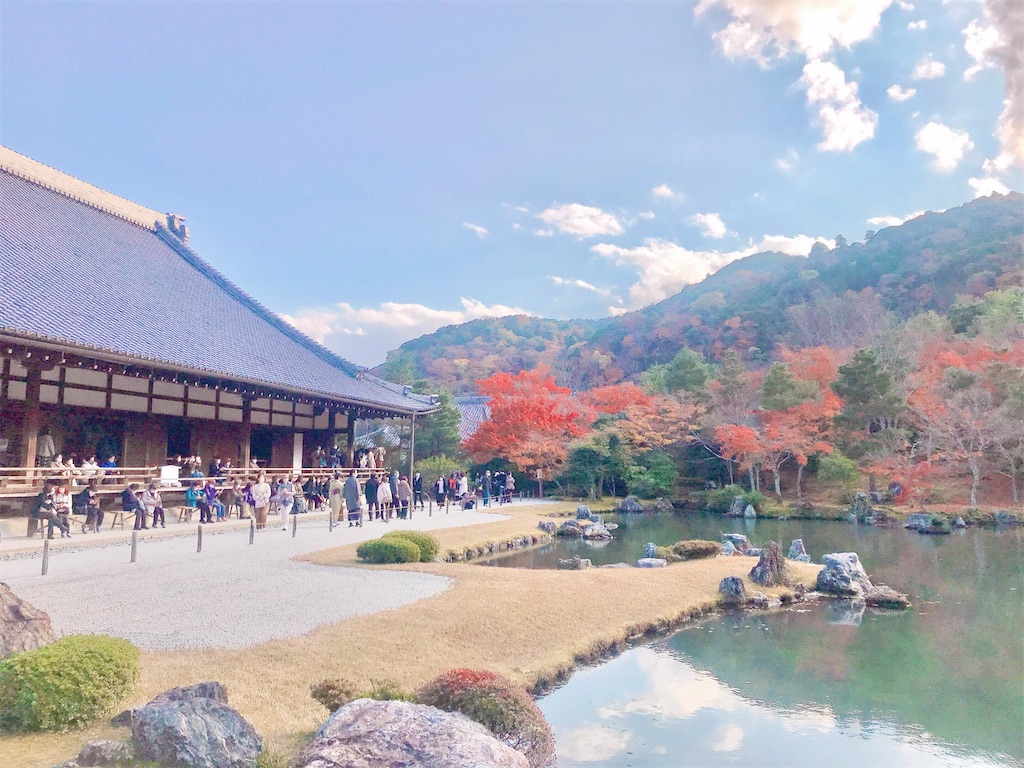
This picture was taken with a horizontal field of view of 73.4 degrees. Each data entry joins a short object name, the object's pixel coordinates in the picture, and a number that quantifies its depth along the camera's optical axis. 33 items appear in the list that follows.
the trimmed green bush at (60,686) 4.97
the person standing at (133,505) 14.12
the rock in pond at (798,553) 16.42
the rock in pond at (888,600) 12.41
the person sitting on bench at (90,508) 13.73
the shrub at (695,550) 15.70
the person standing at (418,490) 24.20
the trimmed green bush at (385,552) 12.58
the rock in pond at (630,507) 29.41
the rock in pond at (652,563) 14.70
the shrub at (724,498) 29.70
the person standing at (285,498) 18.28
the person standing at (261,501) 16.31
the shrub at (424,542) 13.30
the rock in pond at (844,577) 13.06
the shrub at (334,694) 5.43
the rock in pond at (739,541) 17.77
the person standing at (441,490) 24.28
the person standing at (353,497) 17.48
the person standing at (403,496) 20.12
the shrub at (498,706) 5.11
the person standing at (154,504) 14.66
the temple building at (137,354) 13.70
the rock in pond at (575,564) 14.40
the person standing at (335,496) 17.20
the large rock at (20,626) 5.47
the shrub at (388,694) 5.17
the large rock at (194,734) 4.36
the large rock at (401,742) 4.13
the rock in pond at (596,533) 21.33
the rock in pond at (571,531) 21.81
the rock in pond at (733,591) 12.21
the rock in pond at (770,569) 13.13
